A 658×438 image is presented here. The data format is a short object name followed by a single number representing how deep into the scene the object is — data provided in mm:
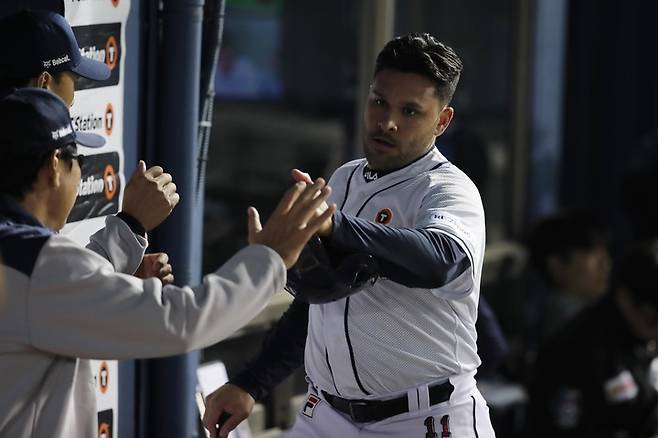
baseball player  7082
